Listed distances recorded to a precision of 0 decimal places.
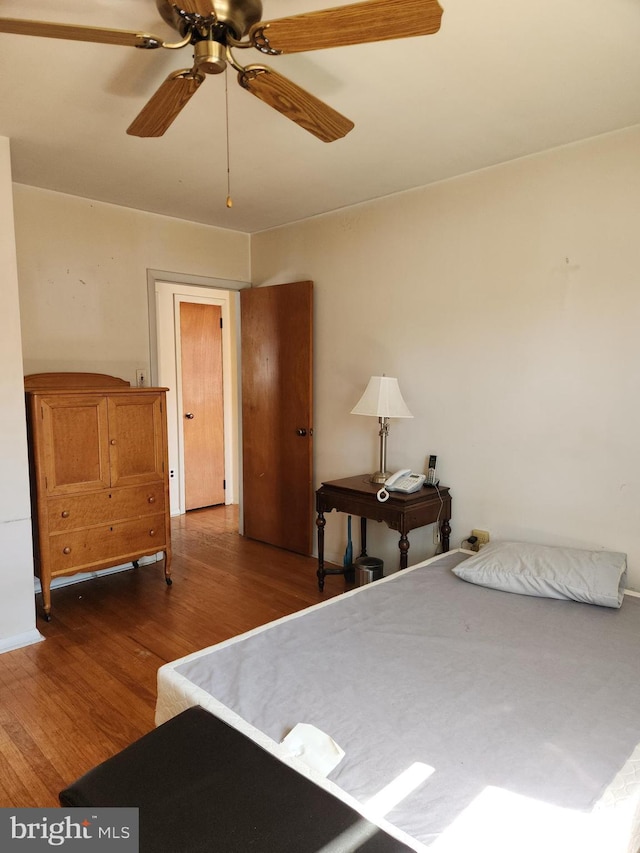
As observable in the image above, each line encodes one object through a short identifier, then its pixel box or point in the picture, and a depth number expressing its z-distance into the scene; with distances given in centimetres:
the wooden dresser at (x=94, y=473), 305
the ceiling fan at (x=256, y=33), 131
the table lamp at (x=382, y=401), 315
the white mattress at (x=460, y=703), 121
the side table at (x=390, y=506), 296
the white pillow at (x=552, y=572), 228
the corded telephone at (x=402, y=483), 306
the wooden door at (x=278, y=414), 400
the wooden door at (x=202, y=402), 543
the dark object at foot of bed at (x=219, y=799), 104
